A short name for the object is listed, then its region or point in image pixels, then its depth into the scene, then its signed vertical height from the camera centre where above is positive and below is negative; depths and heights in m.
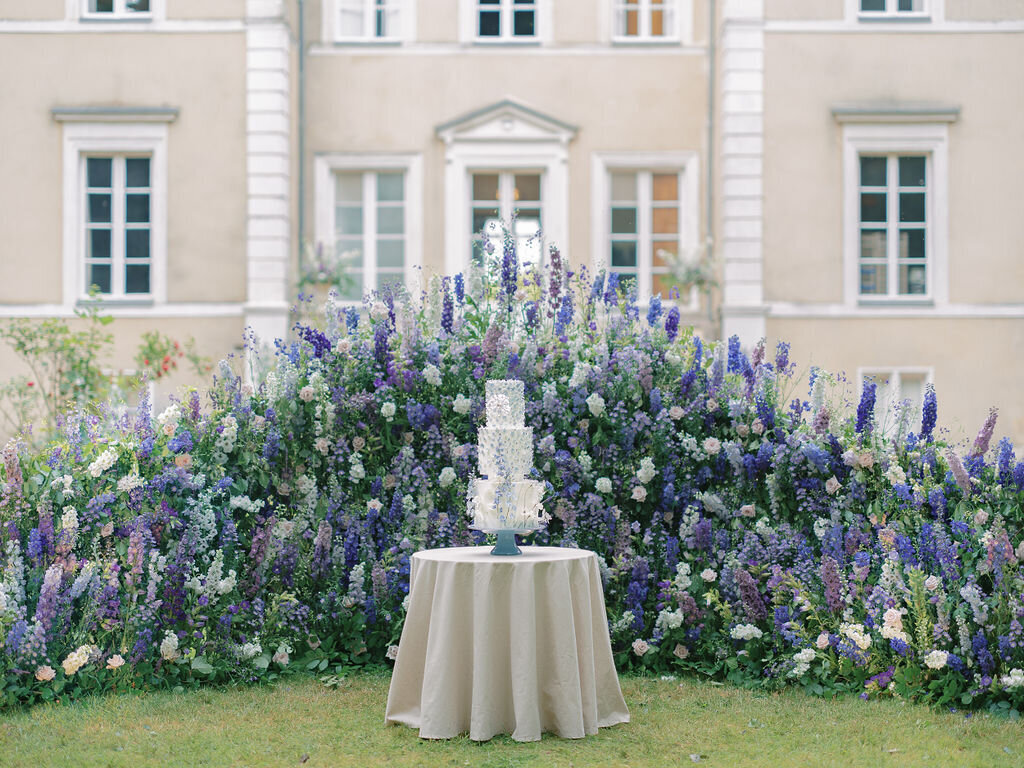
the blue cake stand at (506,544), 4.61 -0.66
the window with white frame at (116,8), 12.49 +4.05
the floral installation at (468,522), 5.17 -0.63
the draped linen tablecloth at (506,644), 4.39 -1.02
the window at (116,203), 12.29 +1.91
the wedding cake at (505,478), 4.62 -0.40
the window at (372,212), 12.77 +1.89
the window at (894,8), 12.48 +4.08
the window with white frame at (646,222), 12.80 +1.78
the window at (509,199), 12.80 +2.03
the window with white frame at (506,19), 12.92 +4.07
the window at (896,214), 12.27 +1.81
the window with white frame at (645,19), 12.99 +4.09
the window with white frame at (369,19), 12.95 +4.07
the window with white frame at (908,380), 12.15 +0.02
